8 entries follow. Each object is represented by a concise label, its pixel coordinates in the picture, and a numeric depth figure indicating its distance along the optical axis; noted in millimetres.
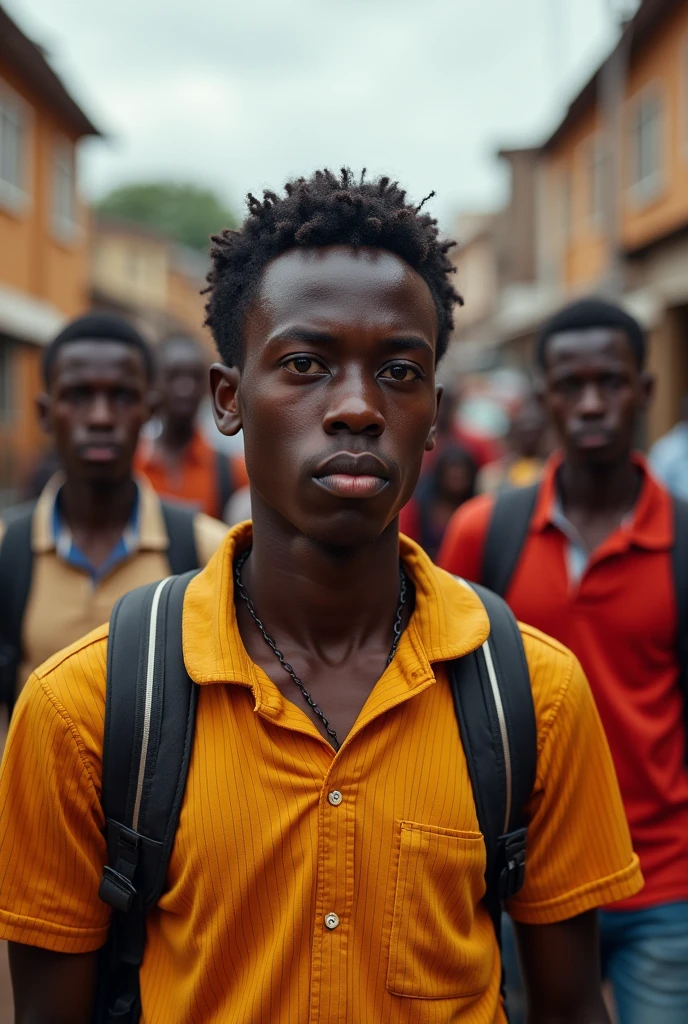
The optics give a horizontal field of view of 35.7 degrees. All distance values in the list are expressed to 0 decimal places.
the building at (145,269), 41688
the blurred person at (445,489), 6816
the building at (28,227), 17016
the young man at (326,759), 1801
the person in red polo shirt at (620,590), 2908
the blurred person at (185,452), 5656
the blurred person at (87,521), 3234
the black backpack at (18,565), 3189
